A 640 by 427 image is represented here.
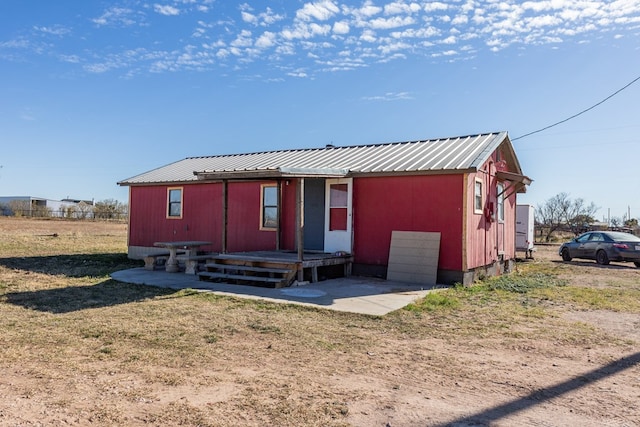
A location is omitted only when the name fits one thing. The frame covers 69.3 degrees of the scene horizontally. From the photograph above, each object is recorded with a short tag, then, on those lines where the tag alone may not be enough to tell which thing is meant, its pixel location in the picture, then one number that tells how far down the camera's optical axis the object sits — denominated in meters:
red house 10.18
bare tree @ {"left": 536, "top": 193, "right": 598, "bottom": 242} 31.89
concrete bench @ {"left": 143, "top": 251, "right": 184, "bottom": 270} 12.20
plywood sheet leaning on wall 10.17
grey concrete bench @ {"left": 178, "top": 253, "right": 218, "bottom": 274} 11.31
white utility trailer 18.09
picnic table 11.59
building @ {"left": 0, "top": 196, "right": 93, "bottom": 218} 47.88
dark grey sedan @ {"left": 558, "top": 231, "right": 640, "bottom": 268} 15.97
